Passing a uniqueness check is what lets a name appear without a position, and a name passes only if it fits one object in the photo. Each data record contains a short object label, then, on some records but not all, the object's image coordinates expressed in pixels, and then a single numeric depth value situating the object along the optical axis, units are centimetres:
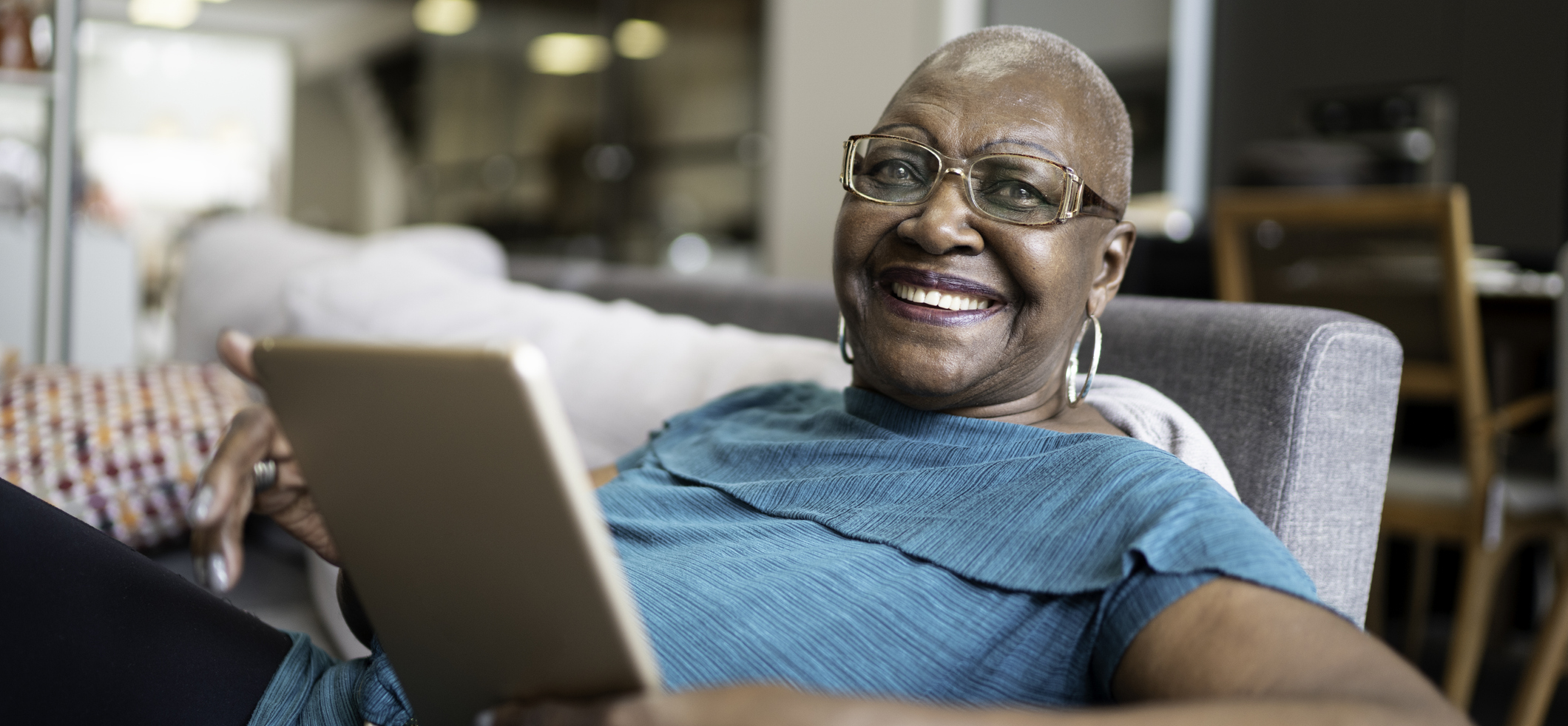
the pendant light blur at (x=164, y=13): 685
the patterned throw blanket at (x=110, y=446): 145
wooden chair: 199
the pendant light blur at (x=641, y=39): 487
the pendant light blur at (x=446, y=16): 603
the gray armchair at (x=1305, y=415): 97
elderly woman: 62
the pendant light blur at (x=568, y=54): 507
